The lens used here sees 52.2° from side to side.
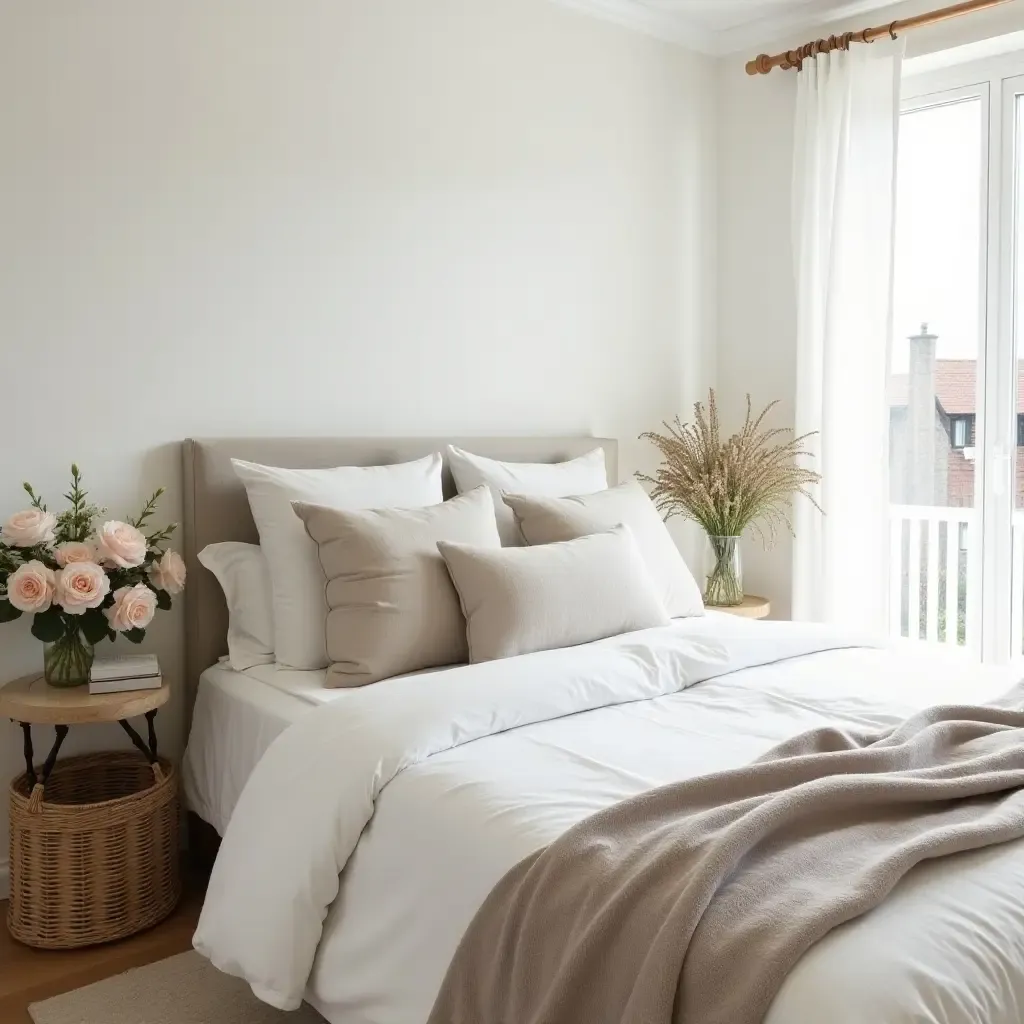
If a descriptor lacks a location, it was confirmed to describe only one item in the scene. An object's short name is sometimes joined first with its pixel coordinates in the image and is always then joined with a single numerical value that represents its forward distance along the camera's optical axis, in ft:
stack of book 7.99
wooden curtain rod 11.16
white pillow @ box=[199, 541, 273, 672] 8.96
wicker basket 7.81
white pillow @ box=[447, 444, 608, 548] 10.16
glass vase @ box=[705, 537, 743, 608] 12.53
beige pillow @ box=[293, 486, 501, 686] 8.17
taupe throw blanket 4.16
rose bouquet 7.77
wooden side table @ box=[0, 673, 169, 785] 7.64
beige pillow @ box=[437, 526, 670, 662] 8.24
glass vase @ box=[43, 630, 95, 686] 8.16
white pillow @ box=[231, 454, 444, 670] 8.69
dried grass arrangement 12.39
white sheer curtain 12.15
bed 4.25
